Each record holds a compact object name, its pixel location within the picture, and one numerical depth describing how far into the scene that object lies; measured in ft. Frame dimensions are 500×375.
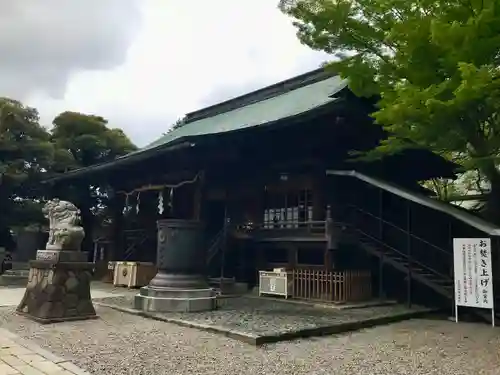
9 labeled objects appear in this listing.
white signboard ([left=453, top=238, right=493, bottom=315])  23.98
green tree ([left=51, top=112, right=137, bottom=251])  68.59
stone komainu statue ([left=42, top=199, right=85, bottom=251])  25.03
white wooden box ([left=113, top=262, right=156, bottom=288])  44.04
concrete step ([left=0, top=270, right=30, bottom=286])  47.50
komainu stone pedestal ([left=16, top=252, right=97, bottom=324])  24.30
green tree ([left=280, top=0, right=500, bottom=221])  21.44
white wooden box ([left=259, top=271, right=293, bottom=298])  34.21
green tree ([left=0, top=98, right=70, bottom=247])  56.18
